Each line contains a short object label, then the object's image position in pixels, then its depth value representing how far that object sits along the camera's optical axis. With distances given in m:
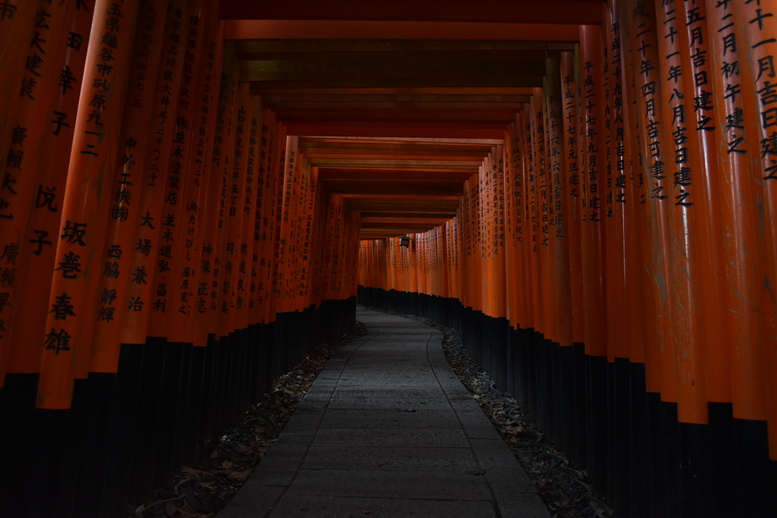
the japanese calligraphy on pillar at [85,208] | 2.18
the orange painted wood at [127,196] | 2.54
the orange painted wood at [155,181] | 2.79
